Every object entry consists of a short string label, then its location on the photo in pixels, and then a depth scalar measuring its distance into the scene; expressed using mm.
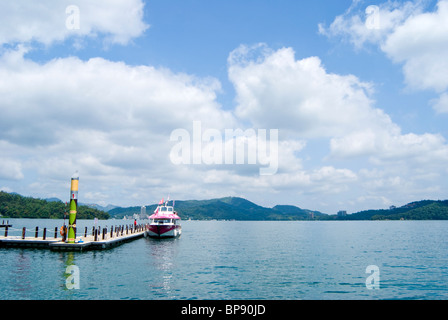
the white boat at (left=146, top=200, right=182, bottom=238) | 69688
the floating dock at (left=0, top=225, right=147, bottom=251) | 42812
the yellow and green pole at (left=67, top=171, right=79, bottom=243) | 42469
